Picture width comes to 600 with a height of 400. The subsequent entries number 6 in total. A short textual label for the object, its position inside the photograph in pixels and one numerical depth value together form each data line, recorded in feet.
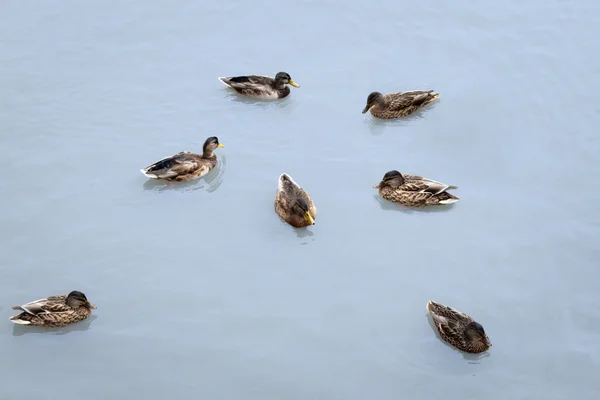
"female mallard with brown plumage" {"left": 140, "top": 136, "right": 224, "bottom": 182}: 37.01
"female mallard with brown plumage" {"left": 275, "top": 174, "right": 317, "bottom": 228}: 34.65
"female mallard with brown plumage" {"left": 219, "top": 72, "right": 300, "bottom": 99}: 42.27
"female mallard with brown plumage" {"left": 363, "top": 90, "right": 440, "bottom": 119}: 41.24
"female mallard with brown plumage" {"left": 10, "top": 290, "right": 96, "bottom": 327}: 30.32
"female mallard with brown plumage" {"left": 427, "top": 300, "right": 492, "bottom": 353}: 29.81
